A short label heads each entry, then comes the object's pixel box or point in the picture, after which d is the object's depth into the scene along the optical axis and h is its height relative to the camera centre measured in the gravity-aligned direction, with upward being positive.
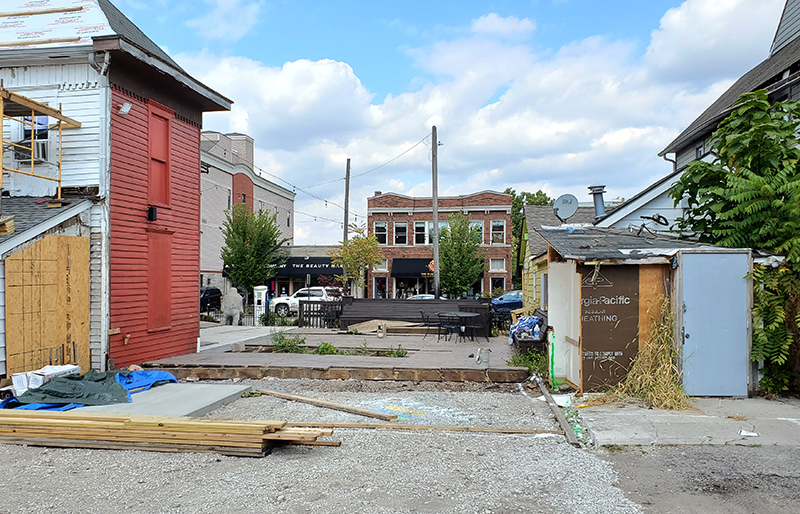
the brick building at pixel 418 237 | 41.97 +2.49
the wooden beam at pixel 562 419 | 6.92 -2.08
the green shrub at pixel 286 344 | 14.47 -1.96
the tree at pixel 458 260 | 36.81 +0.61
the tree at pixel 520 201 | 50.27 +6.20
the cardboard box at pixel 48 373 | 8.86 -1.73
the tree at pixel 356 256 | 31.91 +0.75
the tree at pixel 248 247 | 30.67 +1.20
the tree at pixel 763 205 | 8.66 +1.10
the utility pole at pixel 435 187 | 25.54 +3.88
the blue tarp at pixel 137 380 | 8.31 -1.96
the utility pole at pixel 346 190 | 33.44 +4.80
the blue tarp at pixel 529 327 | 12.22 -1.31
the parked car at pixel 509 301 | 28.14 -1.60
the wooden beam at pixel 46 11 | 11.84 +5.48
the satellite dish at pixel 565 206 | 13.90 +1.58
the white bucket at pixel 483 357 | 11.39 -1.79
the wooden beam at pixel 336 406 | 8.07 -2.11
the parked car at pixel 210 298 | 31.55 -1.65
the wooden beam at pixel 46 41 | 11.29 +4.61
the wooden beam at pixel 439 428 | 7.38 -2.12
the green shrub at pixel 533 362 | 10.98 -1.88
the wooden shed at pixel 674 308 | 8.70 -0.61
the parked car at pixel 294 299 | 30.03 -1.62
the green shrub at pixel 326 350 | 13.93 -2.00
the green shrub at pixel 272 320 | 22.30 -2.07
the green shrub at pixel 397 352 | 13.72 -2.03
